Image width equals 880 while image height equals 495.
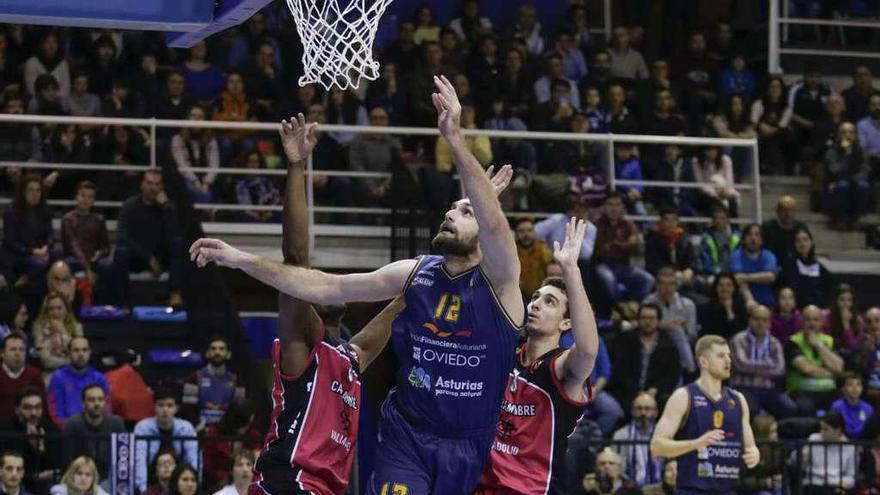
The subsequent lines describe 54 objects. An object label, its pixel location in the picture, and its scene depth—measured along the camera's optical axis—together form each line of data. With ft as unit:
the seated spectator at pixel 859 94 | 67.97
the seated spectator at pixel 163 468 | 41.60
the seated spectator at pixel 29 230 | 50.72
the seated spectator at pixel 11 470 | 40.29
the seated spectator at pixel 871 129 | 66.80
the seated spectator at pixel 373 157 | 56.95
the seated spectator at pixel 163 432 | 42.55
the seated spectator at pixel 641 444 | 45.91
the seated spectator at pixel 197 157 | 55.67
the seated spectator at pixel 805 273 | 58.13
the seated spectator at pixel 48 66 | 58.39
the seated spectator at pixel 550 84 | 64.13
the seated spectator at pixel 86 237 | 51.72
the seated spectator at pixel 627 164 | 60.23
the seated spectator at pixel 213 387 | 47.37
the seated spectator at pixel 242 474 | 38.96
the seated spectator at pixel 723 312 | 54.85
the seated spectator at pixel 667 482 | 44.52
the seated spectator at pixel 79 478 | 40.37
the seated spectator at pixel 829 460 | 46.57
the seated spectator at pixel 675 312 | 52.70
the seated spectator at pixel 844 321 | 55.83
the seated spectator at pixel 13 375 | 45.39
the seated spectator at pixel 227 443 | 42.57
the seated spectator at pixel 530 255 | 53.26
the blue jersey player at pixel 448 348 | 27.35
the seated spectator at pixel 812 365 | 53.21
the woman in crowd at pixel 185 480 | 40.32
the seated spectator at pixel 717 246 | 57.82
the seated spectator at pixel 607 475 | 43.55
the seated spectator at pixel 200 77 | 60.08
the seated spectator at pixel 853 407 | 51.21
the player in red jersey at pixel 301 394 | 27.22
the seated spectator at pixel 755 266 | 57.16
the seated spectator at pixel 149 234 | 51.85
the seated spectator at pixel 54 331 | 47.55
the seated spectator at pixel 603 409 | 49.11
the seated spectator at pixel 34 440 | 42.24
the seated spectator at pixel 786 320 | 55.57
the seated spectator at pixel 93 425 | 42.73
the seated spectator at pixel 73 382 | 45.80
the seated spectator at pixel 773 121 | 67.56
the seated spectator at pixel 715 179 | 60.85
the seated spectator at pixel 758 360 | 52.37
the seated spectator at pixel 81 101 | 56.85
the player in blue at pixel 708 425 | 39.04
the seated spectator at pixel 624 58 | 68.90
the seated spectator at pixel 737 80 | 70.28
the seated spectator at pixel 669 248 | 56.54
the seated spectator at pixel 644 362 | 50.65
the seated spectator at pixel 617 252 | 54.85
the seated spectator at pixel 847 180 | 63.93
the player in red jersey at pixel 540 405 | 29.14
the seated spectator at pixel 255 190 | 56.75
